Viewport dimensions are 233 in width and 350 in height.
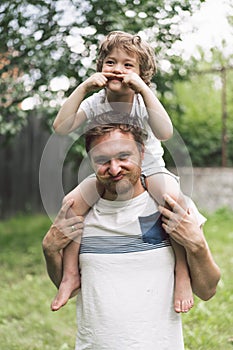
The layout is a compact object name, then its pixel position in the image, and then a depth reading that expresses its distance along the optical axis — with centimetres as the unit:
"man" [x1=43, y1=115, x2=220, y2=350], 229
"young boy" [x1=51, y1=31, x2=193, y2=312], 238
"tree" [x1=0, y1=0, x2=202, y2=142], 508
